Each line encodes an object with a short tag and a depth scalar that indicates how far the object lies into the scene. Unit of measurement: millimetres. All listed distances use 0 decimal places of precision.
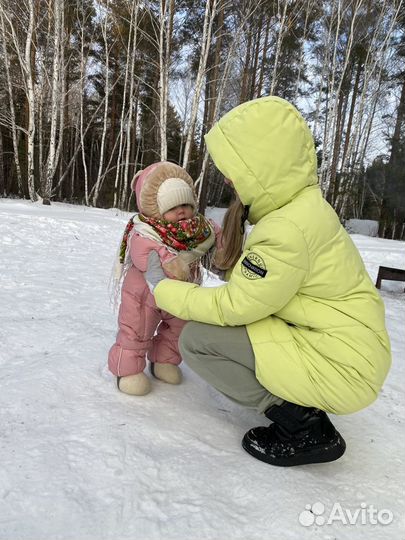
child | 1613
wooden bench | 5055
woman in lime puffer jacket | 1234
